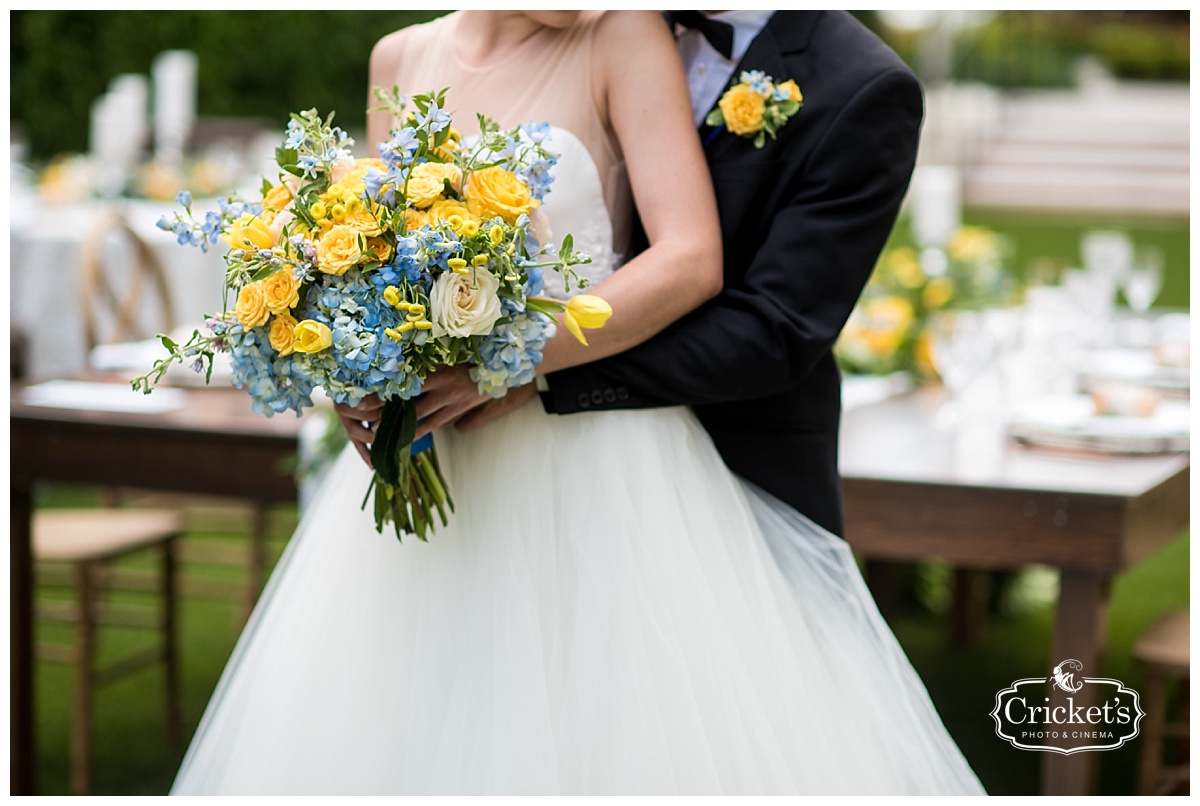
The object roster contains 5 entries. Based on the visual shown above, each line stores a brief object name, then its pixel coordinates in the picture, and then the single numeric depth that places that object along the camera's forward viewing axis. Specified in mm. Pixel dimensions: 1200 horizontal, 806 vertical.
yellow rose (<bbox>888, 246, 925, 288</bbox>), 4145
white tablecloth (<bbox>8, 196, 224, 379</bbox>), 5629
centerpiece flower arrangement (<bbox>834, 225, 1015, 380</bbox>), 3693
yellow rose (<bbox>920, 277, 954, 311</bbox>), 4074
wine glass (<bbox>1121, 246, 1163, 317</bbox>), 4688
